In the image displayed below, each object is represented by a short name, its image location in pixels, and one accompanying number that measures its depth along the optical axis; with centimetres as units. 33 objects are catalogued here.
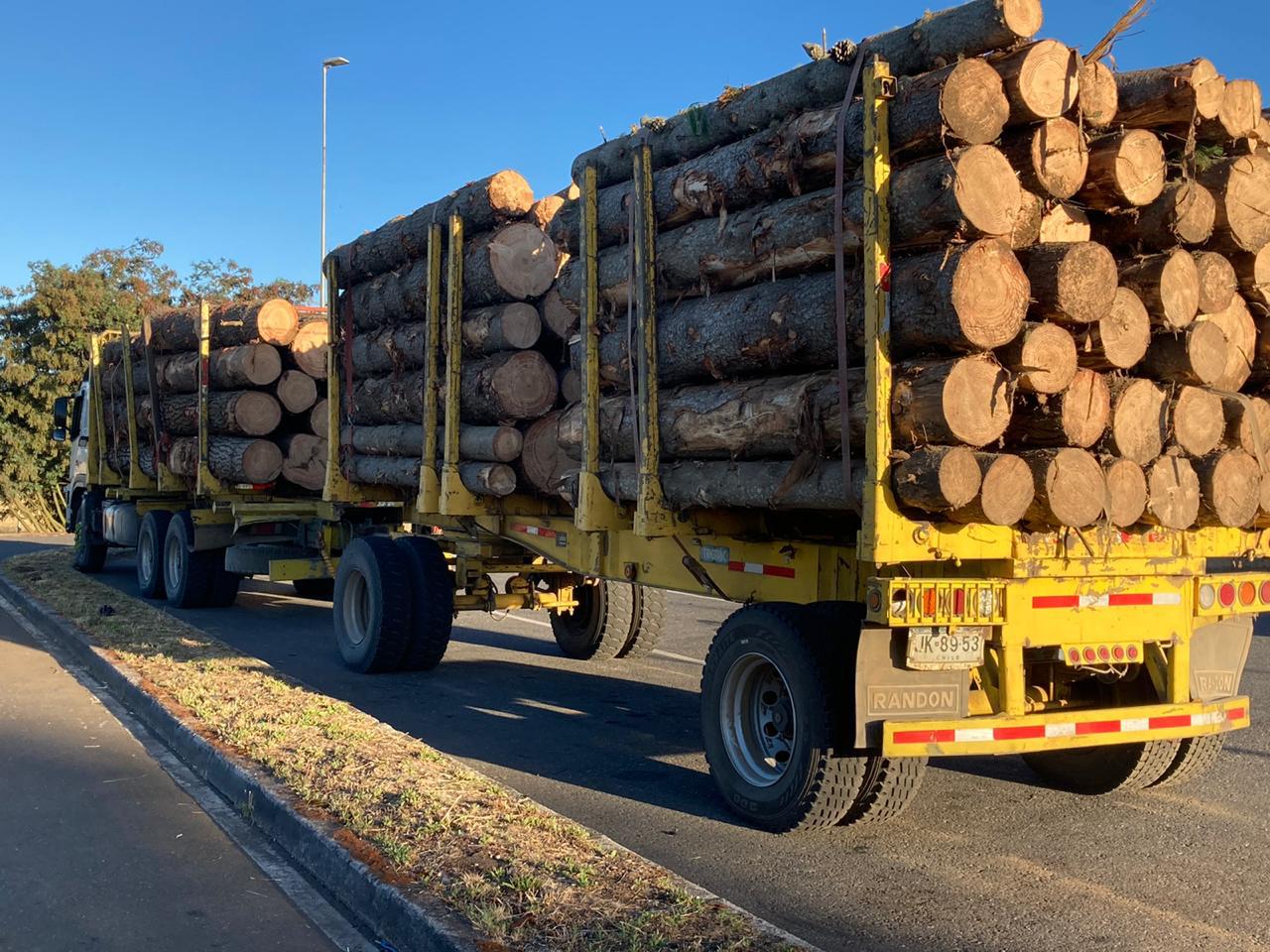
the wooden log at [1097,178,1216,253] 549
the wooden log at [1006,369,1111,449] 518
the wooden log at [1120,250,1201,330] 544
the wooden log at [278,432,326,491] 1349
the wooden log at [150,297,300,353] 1350
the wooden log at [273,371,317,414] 1352
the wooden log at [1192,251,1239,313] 566
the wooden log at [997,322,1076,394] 505
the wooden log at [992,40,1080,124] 504
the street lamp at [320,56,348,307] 2541
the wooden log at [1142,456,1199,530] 548
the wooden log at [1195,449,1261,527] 563
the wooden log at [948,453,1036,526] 493
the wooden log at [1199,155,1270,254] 568
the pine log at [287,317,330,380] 1364
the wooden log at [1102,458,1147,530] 529
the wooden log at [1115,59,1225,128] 547
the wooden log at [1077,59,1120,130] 528
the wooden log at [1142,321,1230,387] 556
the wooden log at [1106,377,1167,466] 536
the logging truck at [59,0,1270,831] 507
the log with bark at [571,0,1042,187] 505
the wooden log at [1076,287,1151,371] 532
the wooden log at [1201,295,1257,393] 587
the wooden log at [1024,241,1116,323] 507
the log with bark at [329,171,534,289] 886
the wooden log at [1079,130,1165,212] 530
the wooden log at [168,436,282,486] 1318
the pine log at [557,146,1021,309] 493
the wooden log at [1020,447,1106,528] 504
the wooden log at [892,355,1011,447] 489
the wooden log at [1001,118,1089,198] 512
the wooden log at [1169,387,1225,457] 556
